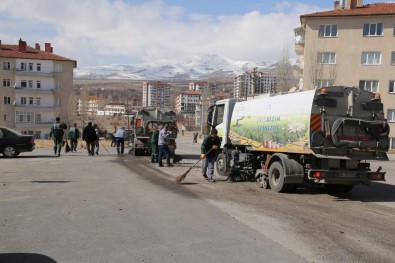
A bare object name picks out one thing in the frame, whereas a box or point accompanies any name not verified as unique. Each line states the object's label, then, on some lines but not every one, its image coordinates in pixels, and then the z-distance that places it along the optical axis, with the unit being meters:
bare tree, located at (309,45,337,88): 46.69
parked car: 21.69
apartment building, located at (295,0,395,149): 46.34
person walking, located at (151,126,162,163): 19.83
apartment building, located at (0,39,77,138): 73.06
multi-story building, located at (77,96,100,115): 110.19
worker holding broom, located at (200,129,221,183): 14.23
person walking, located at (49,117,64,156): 23.14
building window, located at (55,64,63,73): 75.62
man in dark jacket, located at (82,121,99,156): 23.67
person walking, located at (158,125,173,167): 18.27
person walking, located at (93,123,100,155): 24.92
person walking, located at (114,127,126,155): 26.17
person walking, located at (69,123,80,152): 27.06
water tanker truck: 11.01
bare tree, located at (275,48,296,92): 67.38
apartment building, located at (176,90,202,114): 182.85
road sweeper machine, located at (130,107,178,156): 24.31
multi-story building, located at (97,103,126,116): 190.48
